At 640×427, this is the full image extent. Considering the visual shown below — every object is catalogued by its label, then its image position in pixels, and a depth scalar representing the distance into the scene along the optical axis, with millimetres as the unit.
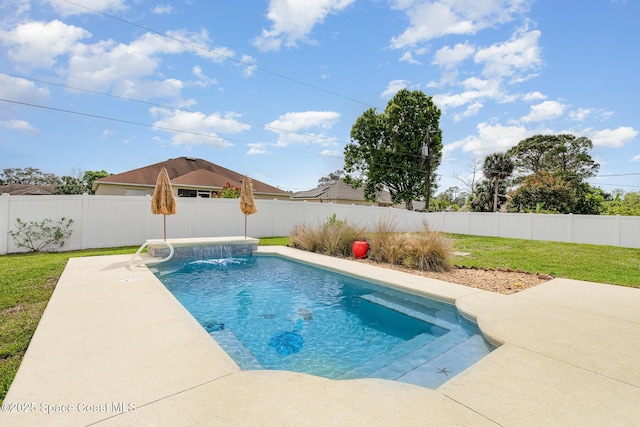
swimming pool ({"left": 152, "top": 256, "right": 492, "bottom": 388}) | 3125
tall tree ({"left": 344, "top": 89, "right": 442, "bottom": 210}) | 23906
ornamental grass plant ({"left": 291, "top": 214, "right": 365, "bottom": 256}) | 9383
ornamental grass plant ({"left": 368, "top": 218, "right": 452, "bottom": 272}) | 7258
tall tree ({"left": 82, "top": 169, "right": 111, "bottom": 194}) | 34469
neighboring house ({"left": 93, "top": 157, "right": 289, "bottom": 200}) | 18562
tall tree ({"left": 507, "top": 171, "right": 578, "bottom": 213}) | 23031
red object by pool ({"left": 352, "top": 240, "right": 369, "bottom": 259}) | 8688
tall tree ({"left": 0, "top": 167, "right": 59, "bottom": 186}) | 43562
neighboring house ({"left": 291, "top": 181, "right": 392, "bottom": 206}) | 30828
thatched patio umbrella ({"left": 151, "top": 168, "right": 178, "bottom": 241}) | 8492
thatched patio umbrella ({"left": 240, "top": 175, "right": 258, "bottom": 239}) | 10484
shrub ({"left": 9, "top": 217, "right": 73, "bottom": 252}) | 8758
